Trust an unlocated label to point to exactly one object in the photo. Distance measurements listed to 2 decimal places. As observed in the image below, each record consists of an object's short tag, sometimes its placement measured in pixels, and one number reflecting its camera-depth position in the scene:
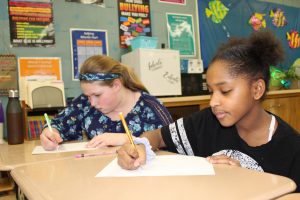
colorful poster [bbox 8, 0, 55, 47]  2.42
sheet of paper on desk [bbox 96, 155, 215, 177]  0.78
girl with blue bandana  1.51
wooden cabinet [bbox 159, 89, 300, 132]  2.51
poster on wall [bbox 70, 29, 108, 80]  2.67
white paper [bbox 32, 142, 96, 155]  1.22
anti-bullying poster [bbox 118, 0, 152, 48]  2.91
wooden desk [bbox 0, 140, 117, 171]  1.00
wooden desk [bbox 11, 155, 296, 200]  0.61
